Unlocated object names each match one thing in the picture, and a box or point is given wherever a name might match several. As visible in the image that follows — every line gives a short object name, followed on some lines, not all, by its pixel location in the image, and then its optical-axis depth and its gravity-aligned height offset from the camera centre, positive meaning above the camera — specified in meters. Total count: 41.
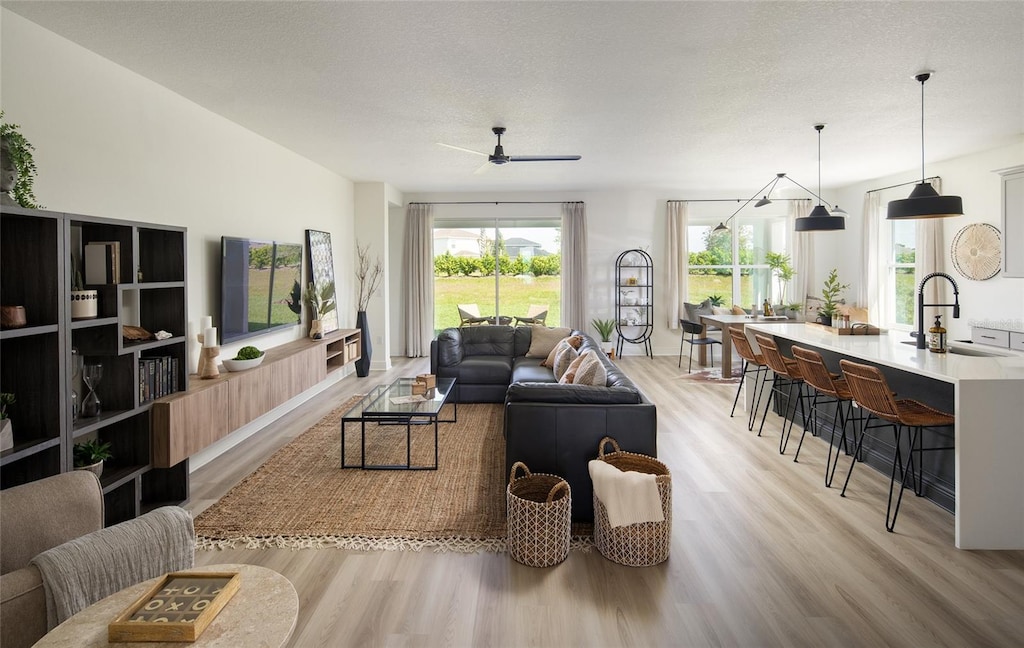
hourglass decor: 2.99 -0.41
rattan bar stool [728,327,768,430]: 5.16 -0.47
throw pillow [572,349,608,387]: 3.82 -0.44
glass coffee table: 4.05 -0.72
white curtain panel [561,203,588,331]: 9.24 +0.72
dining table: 7.27 -0.21
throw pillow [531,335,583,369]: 5.76 -0.38
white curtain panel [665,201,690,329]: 9.25 +0.89
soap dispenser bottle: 3.66 -0.21
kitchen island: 2.86 -0.76
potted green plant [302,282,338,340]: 6.38 +0.05
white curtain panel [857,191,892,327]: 8.11 +0.65
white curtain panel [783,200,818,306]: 9.23 +0.75
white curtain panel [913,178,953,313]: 6.88 +0.59
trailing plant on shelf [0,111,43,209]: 2.44 +0.65
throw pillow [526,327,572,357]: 6.49 -0.36
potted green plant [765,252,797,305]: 9.15 +0.60
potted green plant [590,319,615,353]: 9.23 -0.34
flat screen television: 4.72 +0.20
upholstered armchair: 1.66 -0.77
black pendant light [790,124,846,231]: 4.97 +0.72
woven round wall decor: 6.13 +0.59
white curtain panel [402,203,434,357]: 9.24 +0.47
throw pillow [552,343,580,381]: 5.28 -0.48
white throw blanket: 2.70 -0.89
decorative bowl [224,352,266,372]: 4.36 -0.42
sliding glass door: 9.51 +0.64
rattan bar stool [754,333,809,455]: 4.54 -0.47
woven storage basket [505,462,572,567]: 2.71 -1.04
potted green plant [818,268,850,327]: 5.23 -0.07
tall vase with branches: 8.01 +0.41
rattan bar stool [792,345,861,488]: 3.87 -0.52
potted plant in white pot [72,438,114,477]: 2.90 -0.74
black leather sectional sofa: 3.18 -0.65
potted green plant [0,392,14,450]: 2.36 -0.48
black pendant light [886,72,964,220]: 3.65 +0.64
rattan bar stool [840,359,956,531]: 3.13 -0.57
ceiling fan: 4.95 +1.30
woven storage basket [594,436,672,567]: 2.74 -1.10
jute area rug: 3.04 -1.17
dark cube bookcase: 2.54 -0.18
